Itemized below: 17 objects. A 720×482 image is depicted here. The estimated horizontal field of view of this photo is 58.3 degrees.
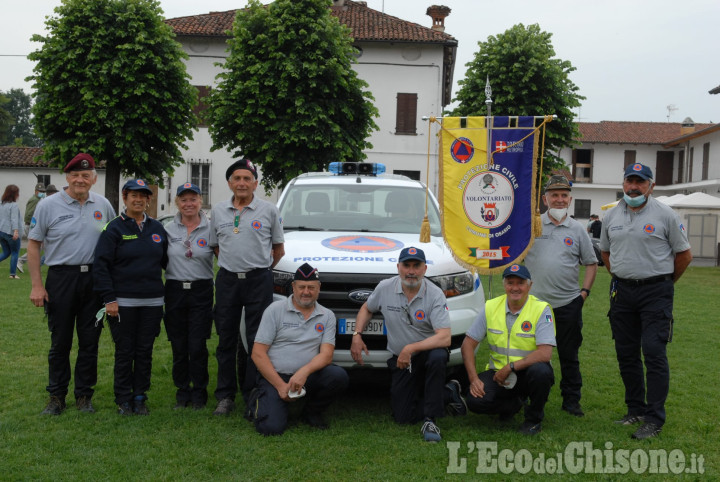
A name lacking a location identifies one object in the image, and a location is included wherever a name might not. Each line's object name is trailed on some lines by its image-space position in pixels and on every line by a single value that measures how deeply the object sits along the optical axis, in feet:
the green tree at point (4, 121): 185.82
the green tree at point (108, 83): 58.08
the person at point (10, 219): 41.73
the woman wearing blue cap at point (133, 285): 16.22
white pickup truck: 16.43
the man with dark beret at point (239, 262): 16.46
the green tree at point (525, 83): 65.21
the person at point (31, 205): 46.14
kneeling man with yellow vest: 15.60
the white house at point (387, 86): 89.86
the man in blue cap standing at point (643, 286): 15.61
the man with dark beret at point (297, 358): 15.49
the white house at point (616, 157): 160.04
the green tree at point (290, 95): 61.11
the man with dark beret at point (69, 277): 16.26
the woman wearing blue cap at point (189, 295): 16.98
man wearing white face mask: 17.61
